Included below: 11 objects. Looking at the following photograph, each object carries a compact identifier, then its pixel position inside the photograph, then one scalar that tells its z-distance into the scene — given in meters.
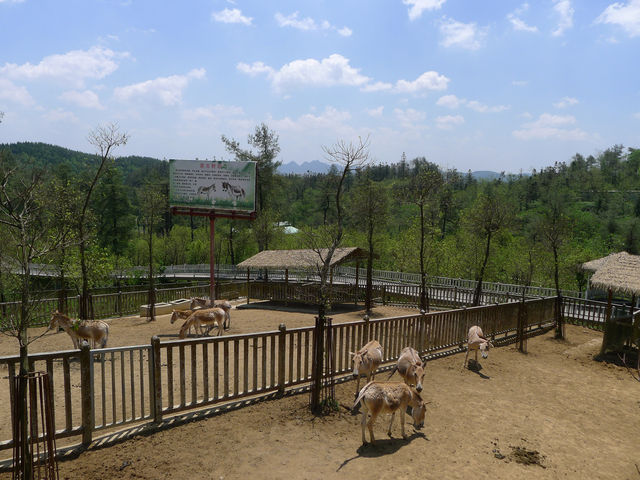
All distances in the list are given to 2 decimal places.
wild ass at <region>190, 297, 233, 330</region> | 14.14
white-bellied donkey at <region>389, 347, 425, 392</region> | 7.05
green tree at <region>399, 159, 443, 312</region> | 17.19
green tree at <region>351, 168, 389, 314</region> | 22.46
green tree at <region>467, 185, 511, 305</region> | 20.91
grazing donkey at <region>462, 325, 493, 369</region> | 9.45
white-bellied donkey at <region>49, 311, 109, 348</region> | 9.45
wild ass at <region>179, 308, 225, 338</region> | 11.73
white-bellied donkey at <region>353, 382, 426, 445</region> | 5.44
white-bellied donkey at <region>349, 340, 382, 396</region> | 7.14
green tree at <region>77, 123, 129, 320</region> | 11.32
